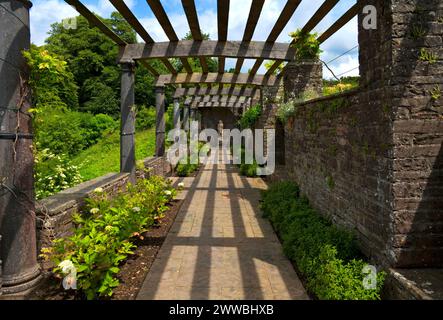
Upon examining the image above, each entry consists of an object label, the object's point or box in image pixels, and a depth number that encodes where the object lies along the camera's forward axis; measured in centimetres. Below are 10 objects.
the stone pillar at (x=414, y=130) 284
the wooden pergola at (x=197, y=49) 471
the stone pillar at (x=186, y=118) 1593
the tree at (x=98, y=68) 2784
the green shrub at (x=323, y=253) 289
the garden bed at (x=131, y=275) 317
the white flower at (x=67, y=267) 288
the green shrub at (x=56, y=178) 640
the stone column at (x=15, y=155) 296
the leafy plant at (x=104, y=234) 309
